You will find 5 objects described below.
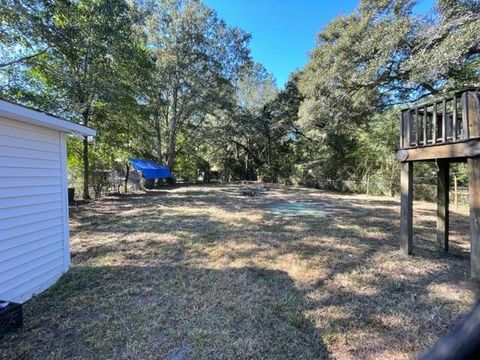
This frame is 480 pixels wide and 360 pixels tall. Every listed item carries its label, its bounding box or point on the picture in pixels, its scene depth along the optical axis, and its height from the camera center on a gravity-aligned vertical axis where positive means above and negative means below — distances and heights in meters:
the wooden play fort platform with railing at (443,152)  3.31 +0.31
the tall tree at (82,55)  6.58 +3.63
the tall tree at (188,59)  16.00 +7.26
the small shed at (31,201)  2.94 -0.27
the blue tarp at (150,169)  15.01 +0.48
